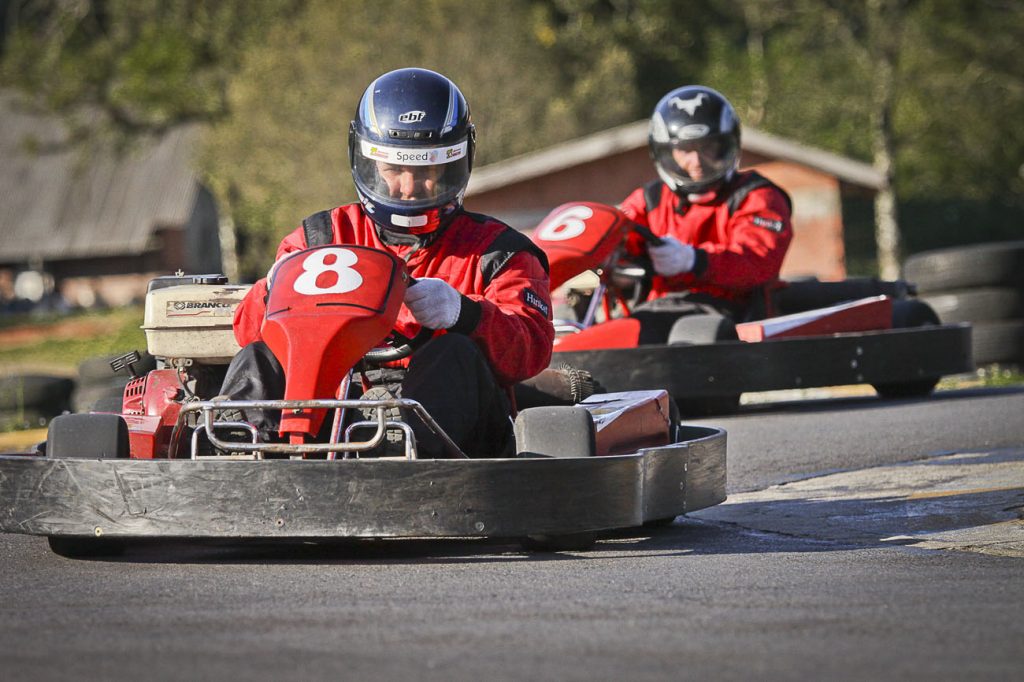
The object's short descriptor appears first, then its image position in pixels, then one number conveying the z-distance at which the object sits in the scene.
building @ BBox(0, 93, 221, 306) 93.94
